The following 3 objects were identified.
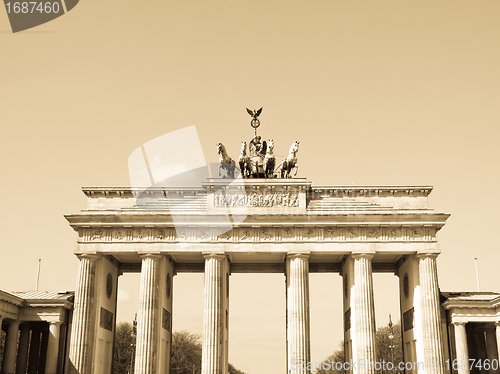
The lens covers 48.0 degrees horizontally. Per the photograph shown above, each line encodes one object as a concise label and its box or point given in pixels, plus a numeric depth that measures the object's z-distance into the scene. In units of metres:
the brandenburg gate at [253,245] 41.66
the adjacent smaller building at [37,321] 41.62
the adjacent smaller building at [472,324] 41.78
